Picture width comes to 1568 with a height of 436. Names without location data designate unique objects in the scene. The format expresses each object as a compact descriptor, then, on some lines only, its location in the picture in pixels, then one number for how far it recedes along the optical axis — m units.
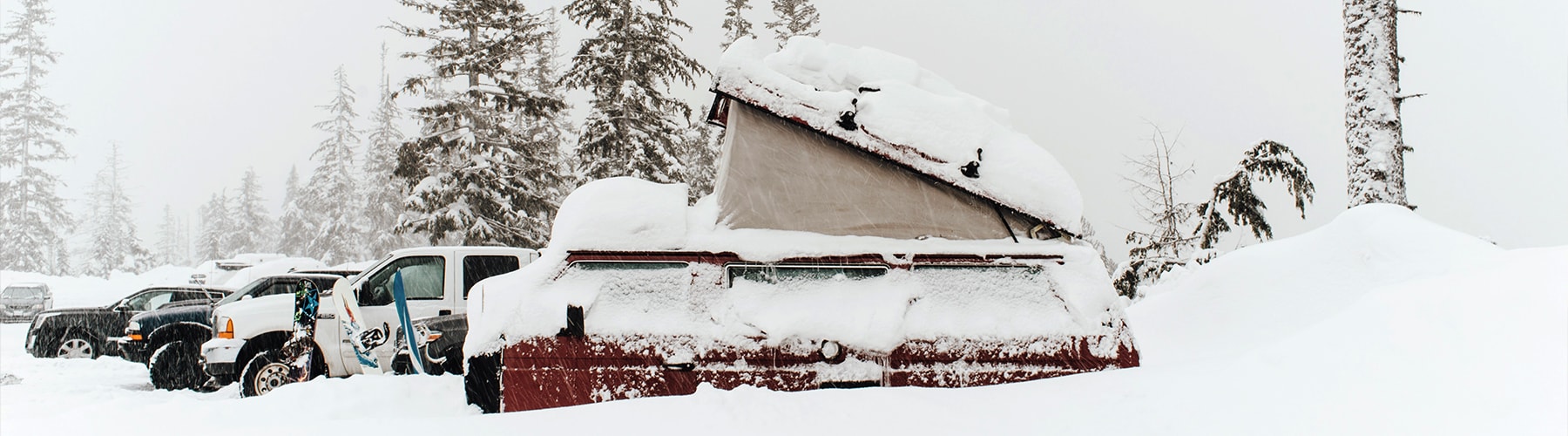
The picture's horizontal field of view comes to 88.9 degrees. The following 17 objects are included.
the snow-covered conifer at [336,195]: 42.84
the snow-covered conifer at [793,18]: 30.23
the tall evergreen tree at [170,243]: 97.02
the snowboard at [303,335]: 7.78
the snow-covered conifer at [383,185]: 41.47
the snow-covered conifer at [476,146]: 19.83
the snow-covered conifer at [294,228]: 50.31
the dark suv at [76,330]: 13.27
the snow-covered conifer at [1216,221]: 10.15
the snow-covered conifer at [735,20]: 29.02
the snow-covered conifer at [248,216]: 58.53
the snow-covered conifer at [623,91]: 20.77
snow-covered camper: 4.30
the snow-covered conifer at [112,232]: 51.78
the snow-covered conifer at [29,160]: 39.50
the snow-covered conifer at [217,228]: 61.38
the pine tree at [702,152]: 32.03
